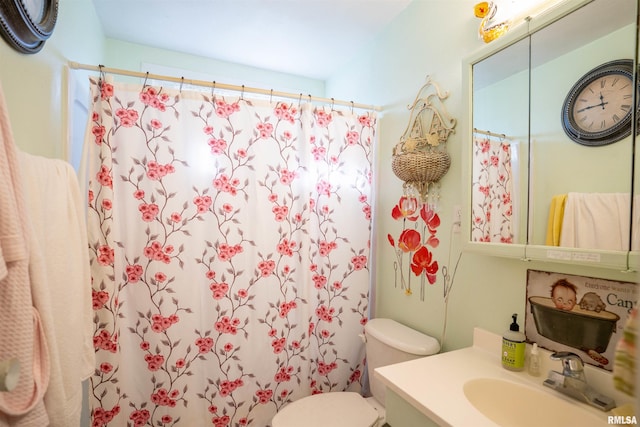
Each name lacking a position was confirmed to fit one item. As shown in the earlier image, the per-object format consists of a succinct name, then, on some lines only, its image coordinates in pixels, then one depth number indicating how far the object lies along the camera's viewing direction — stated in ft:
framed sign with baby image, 2.67
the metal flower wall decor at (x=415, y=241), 4.80
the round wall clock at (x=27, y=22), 2.60
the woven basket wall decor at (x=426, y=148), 4.42
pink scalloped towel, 1.96
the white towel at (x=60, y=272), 2.43
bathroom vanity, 2.56
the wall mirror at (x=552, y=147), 2.50
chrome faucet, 2.58
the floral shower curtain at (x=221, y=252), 4.44
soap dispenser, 3.22
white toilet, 4.23
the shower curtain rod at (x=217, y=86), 4.37
